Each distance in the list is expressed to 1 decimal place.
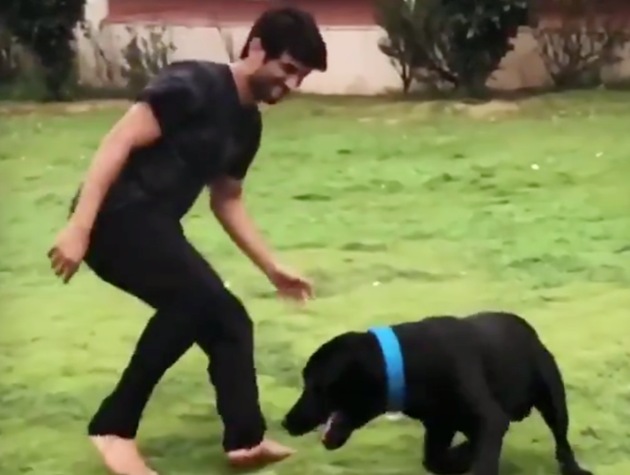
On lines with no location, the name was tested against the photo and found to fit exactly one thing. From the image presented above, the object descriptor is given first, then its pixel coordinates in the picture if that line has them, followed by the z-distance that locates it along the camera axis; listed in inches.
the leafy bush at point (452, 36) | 364.5
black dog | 101.2
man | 111.7
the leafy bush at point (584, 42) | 382.0
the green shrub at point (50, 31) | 396.2
